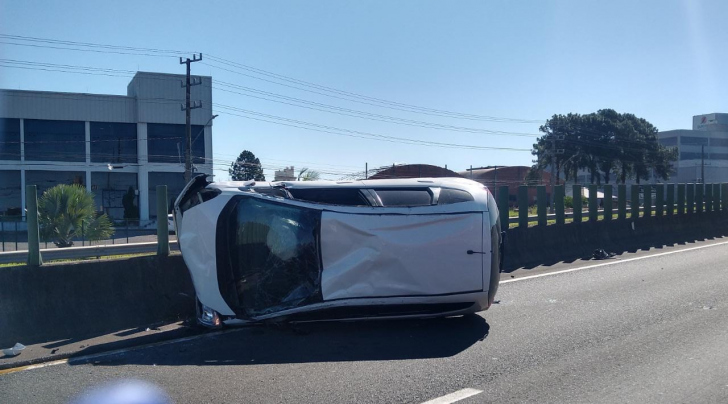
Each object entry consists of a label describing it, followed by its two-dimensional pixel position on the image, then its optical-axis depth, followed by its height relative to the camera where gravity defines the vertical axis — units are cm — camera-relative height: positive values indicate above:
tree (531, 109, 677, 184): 6412 +415
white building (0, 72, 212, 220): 4681 +420
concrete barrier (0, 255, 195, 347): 715 -126
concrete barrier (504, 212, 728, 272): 1405 -133
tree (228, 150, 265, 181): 3774 +153
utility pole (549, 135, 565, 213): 4710 +359
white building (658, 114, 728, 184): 6806 +492
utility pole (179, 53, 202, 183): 3706 +434
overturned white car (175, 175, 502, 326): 737 -75
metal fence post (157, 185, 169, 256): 859 -41
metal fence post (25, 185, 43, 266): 743 -39
